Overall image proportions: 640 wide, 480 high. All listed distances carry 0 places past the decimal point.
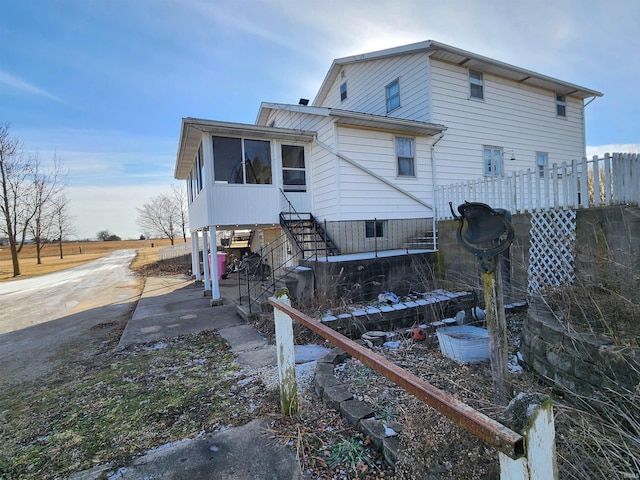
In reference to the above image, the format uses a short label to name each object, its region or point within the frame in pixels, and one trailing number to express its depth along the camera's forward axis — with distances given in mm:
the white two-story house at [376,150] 8445
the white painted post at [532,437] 908
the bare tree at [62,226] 31469
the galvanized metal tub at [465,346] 3531
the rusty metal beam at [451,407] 903
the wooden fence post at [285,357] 2752
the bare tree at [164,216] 34438
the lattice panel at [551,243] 5117
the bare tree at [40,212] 23456
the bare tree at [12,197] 20562
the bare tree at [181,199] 32969
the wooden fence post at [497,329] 2197
